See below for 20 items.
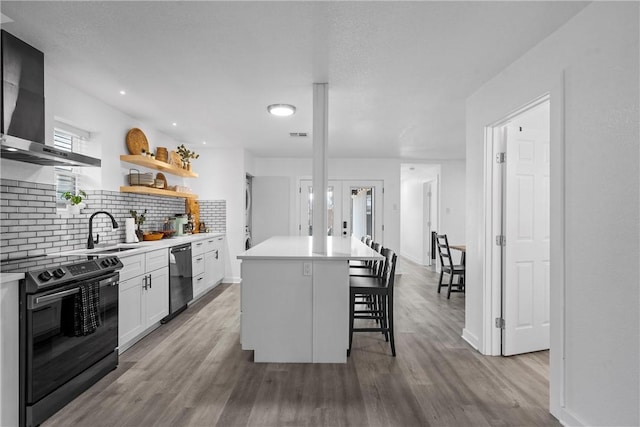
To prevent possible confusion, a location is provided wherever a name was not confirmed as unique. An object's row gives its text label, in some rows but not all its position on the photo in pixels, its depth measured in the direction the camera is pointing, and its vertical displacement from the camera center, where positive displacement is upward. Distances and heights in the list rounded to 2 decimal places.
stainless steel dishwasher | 3.97 -0.82
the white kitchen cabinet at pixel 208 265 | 4.77 -0.80
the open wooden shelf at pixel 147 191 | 3.96 +0.26
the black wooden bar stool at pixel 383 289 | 2.97 -0.66
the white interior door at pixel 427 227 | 8.34 -0.35
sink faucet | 3.28 -0.22
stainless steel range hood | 2.18 +0.40
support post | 3.11 +0.43
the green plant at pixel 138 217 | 4.20 -0.06
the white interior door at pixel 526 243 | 3.00 -0.27
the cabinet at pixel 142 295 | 3.03 -0.81
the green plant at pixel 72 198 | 3.16 +0.13
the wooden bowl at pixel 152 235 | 4.29 -0.30
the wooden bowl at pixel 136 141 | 4.12 +0.86
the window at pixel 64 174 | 3.20 +0.36
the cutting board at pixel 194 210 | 5.85 +0.03
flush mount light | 3.59 +1.07
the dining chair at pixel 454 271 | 5.10 -0.88
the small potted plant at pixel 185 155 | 5.17 +0.86
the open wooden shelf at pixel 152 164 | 3.99 +0.60
